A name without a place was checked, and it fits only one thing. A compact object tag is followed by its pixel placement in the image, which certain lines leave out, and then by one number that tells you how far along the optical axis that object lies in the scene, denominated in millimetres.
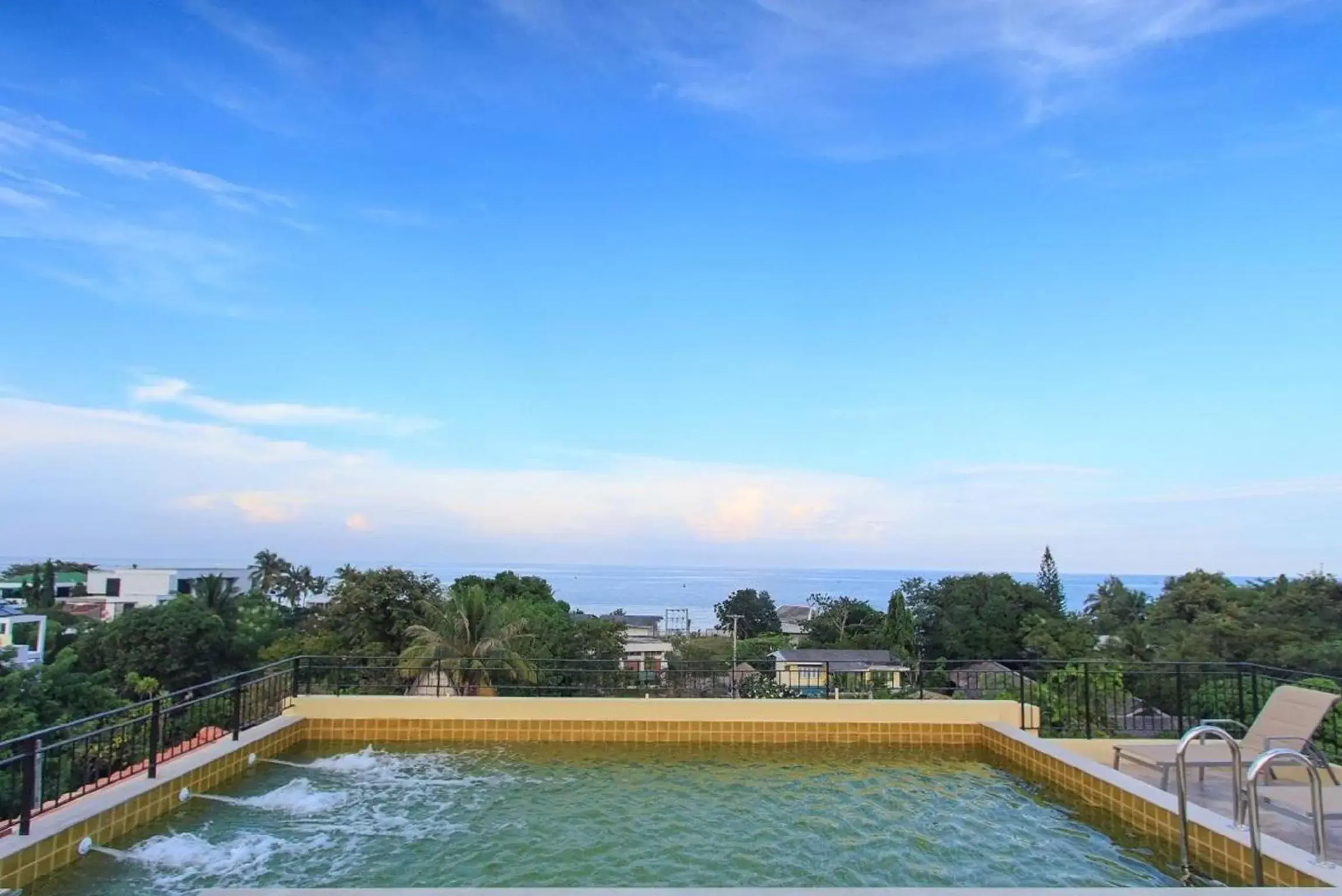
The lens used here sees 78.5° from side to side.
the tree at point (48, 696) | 16453
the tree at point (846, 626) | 50812
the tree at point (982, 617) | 45531
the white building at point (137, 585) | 58031
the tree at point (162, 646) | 30812
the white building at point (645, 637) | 41769
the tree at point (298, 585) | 69625
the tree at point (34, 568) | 54031
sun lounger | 5207
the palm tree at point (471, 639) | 14906
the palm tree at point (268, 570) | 68294
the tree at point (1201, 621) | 23156
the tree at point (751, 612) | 68188
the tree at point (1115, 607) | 41781
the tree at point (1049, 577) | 54125
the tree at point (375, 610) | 24953
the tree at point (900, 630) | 42344
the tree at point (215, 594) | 38594
